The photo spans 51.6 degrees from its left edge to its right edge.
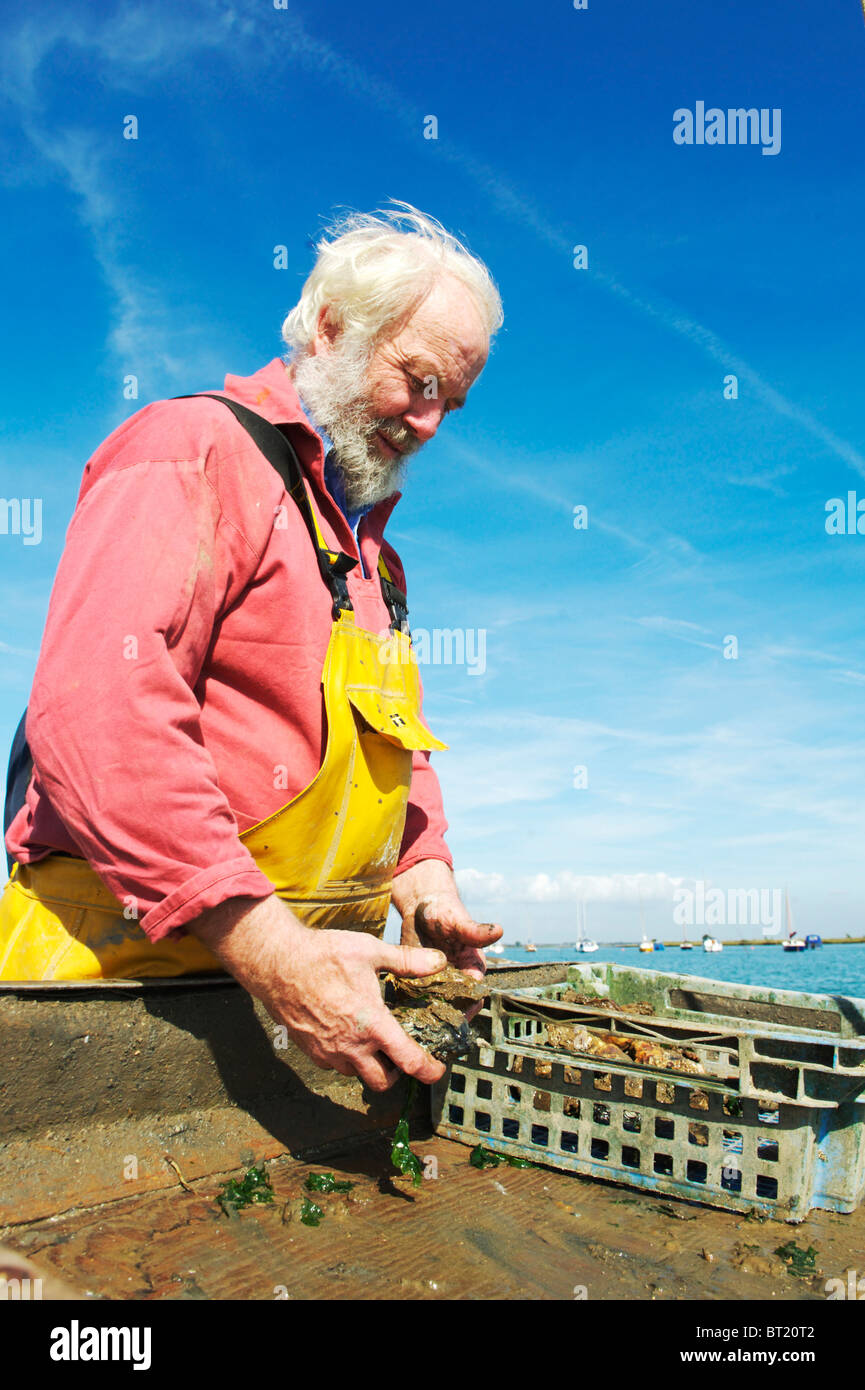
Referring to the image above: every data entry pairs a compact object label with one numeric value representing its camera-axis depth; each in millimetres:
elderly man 721
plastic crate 811
